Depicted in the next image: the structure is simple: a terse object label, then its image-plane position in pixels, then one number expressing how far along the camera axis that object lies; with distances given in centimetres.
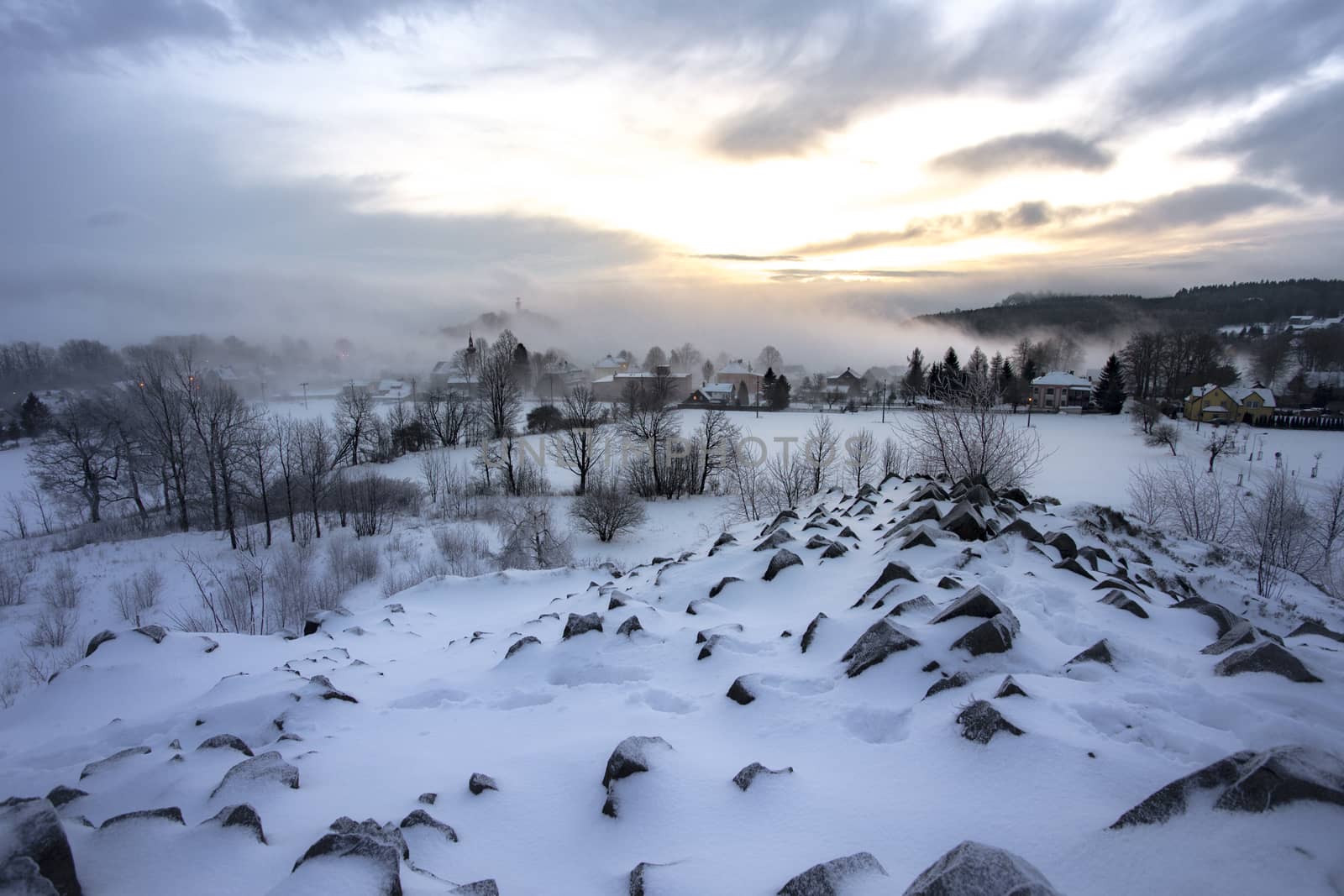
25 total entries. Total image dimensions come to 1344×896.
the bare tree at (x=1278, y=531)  1656
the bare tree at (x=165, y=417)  2820
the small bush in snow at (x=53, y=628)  1574
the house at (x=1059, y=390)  7538
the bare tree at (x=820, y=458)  3456
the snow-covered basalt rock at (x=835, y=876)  234
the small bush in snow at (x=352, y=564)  1979
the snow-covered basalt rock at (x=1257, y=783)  234
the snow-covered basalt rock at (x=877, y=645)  430
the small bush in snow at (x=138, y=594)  1831
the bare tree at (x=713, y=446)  4088
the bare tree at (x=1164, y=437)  4803
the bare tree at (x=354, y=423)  4500
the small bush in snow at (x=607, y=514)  2950
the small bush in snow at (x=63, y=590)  1895
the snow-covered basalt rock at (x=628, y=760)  323
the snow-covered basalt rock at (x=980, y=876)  210
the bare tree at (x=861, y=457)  3647
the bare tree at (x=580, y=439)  4041
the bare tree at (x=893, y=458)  3509
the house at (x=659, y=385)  5684
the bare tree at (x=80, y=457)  3319
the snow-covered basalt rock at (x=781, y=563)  701
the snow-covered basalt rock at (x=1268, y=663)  357
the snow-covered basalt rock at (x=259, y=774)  345
